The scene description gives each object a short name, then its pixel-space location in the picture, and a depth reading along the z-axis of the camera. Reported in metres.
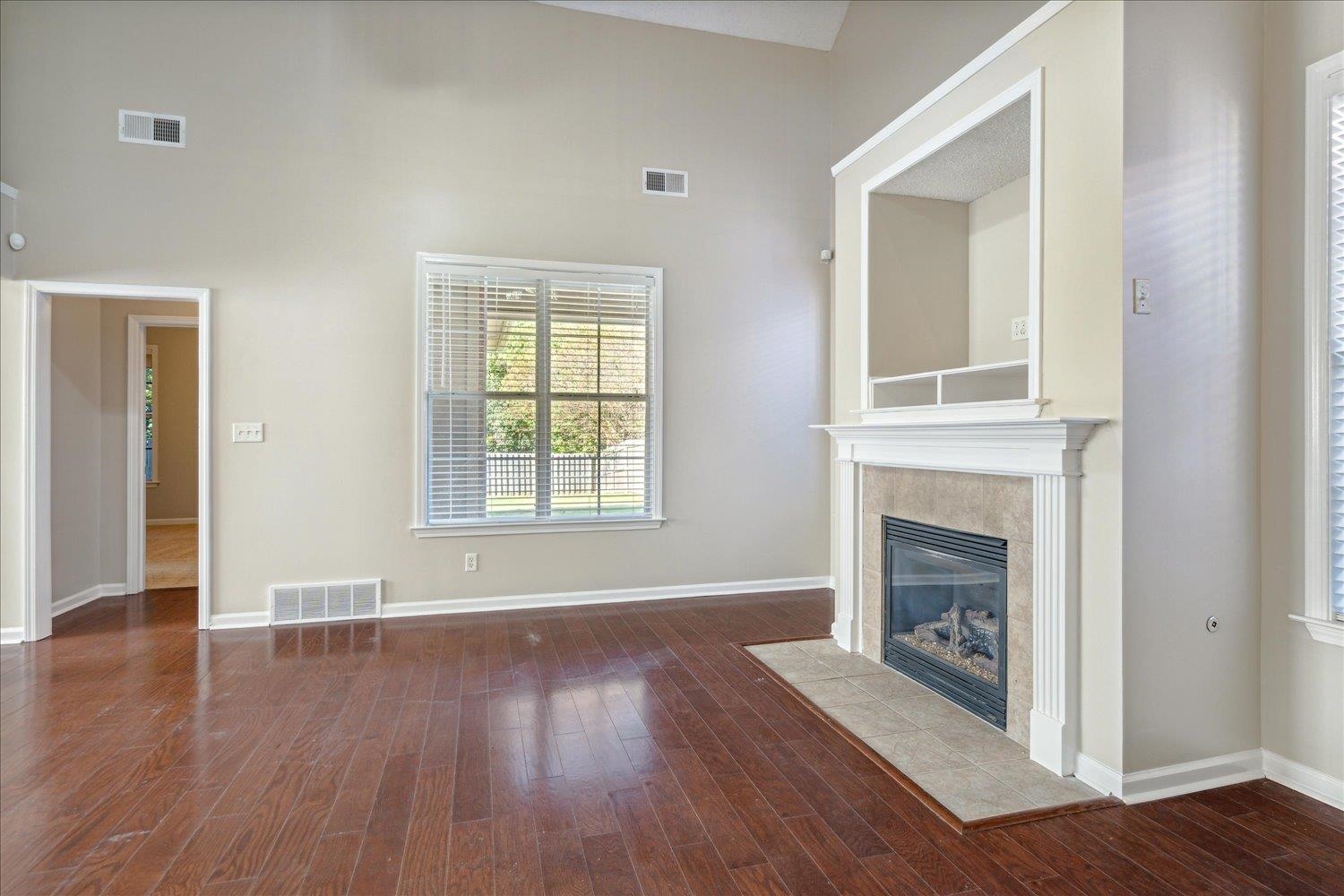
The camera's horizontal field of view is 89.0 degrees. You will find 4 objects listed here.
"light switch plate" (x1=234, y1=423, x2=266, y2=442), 4.28
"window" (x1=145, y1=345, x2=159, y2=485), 8.54
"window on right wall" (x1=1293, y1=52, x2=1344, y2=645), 2.20
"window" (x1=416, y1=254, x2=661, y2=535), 4.58
